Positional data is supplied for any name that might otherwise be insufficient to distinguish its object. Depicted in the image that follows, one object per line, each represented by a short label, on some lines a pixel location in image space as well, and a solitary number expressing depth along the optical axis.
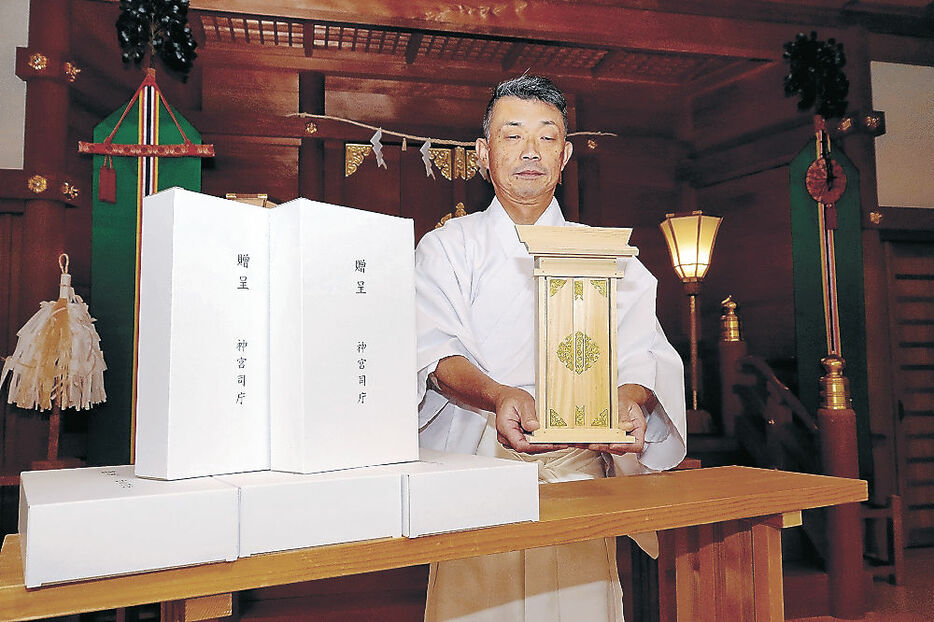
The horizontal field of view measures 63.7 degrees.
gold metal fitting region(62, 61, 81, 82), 4.61
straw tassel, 3.79
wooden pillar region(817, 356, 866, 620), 4.18
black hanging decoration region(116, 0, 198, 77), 3.94
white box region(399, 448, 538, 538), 0.98
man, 1.61
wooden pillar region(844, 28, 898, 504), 5.62
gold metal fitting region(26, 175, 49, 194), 4.46
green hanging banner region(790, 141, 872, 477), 5.05
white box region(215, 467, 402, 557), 0.89
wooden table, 0.83
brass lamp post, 5.47
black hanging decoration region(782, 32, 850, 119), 4.92
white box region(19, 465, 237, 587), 0.78
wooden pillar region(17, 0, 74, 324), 4.49
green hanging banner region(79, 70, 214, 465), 3.90
